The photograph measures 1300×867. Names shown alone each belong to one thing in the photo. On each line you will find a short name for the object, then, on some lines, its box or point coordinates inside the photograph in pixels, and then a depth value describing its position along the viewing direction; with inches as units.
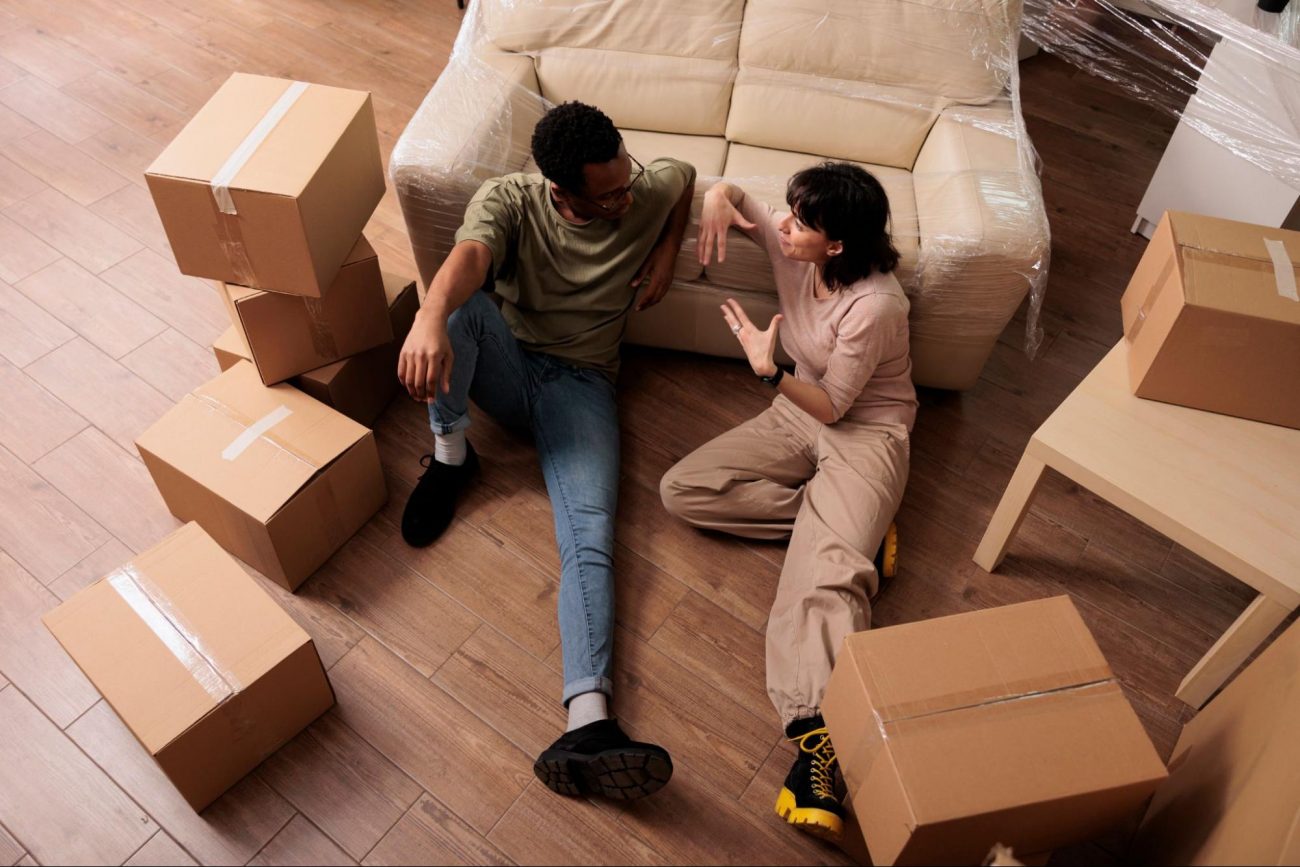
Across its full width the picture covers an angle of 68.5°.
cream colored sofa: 79.3
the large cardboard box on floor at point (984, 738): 48.9
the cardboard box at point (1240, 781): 46.0
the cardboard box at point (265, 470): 66.7
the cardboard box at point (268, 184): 63.9
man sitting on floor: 62.2
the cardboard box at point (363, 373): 74.8
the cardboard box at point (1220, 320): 61.2
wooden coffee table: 59.5
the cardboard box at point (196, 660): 56.3
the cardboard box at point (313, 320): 69.4
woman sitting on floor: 63.3
